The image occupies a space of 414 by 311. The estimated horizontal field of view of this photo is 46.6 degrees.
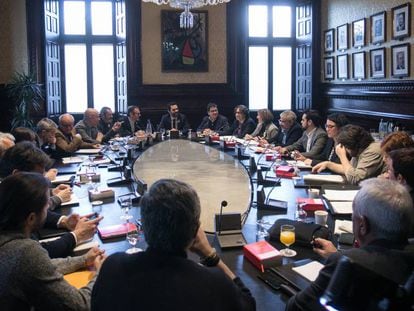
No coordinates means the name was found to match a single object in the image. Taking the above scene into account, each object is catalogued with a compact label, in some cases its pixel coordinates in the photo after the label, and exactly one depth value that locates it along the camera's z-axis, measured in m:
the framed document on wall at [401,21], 6.48
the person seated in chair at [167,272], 1.36
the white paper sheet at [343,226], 2.62
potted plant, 8.34
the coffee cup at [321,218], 2.71
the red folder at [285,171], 4.37
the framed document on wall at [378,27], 7.13
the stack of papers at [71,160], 5.32
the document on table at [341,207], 3.01
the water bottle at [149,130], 7.89
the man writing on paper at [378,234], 1.49
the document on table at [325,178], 4.02
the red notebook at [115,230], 2.60
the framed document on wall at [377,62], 7.20
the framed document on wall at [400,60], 6.55
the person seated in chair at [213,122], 8.98
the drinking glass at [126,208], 2.87
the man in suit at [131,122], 8.71
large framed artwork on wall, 9.80
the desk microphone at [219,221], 2.58
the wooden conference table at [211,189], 2.14
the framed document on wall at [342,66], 8.52
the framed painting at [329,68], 9.25
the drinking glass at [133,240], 2.37
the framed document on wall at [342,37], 8.52
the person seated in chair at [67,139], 5.86
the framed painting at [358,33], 7.82
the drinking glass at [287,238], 2.31
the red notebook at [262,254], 2.13
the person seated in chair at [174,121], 8.95
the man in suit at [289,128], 6.95
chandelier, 6.61
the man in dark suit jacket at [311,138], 5.87
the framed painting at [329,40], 9.18
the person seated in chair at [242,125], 8.37
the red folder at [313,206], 3.11
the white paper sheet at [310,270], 2.00
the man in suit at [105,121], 8.33
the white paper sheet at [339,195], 3.31
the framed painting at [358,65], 7.85
